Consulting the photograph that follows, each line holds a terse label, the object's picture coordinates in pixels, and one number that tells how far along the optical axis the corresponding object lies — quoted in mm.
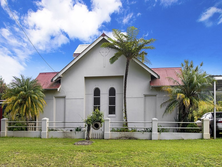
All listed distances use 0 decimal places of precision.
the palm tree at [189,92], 11541
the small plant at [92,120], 10851
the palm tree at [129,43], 12273
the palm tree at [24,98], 12695
